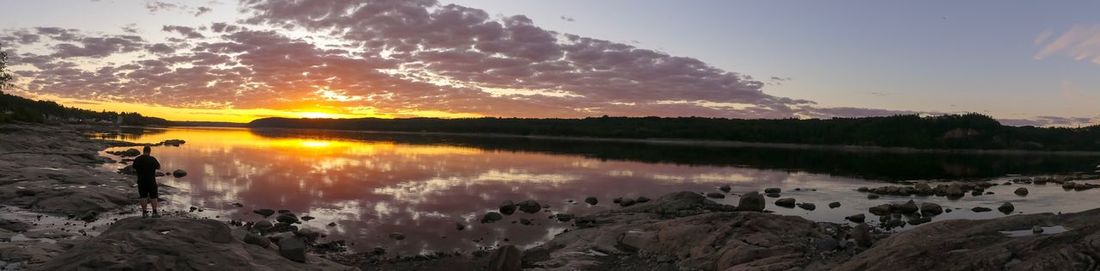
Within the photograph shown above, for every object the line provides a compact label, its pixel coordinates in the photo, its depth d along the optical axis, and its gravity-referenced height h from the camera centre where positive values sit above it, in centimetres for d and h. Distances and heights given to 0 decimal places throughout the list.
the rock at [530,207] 3012 -409
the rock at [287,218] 2448 -401
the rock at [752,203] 3164 -386
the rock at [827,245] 1499 -289
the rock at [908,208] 3189 -399
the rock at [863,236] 1552 -277
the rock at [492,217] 2695 -422
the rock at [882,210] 3161 -409
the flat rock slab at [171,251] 1194 -289
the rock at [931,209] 3139 -398
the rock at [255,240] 1670 -338
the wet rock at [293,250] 1641 -359
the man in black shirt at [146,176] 1989 -189
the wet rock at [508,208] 2951 -411
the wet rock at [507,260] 1603 -367
